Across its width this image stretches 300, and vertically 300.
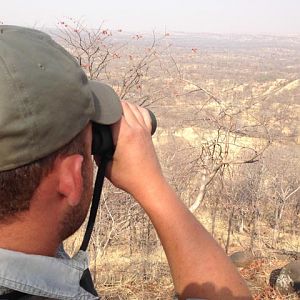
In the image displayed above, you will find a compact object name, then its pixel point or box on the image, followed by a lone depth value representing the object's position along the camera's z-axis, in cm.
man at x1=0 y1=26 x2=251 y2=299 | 71
